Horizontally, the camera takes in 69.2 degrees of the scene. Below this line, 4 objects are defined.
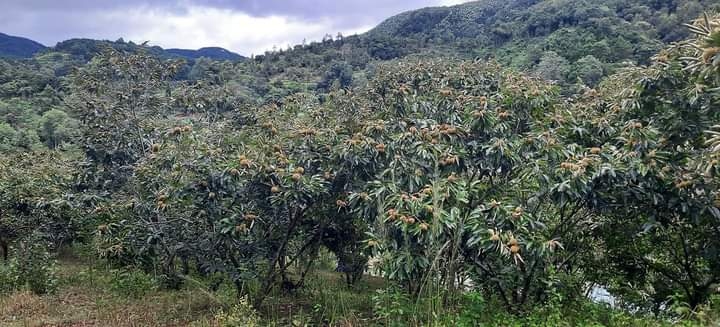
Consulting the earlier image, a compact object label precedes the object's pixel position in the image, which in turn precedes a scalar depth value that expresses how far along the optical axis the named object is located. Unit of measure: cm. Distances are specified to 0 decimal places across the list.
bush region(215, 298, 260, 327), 363
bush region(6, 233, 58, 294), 581
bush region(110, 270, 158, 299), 557
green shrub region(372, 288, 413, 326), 343
